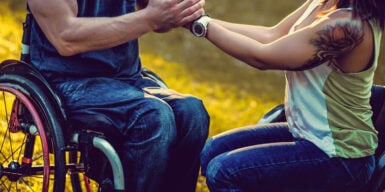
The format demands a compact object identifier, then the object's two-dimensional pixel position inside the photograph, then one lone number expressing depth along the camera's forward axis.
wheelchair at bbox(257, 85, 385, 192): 3.54
